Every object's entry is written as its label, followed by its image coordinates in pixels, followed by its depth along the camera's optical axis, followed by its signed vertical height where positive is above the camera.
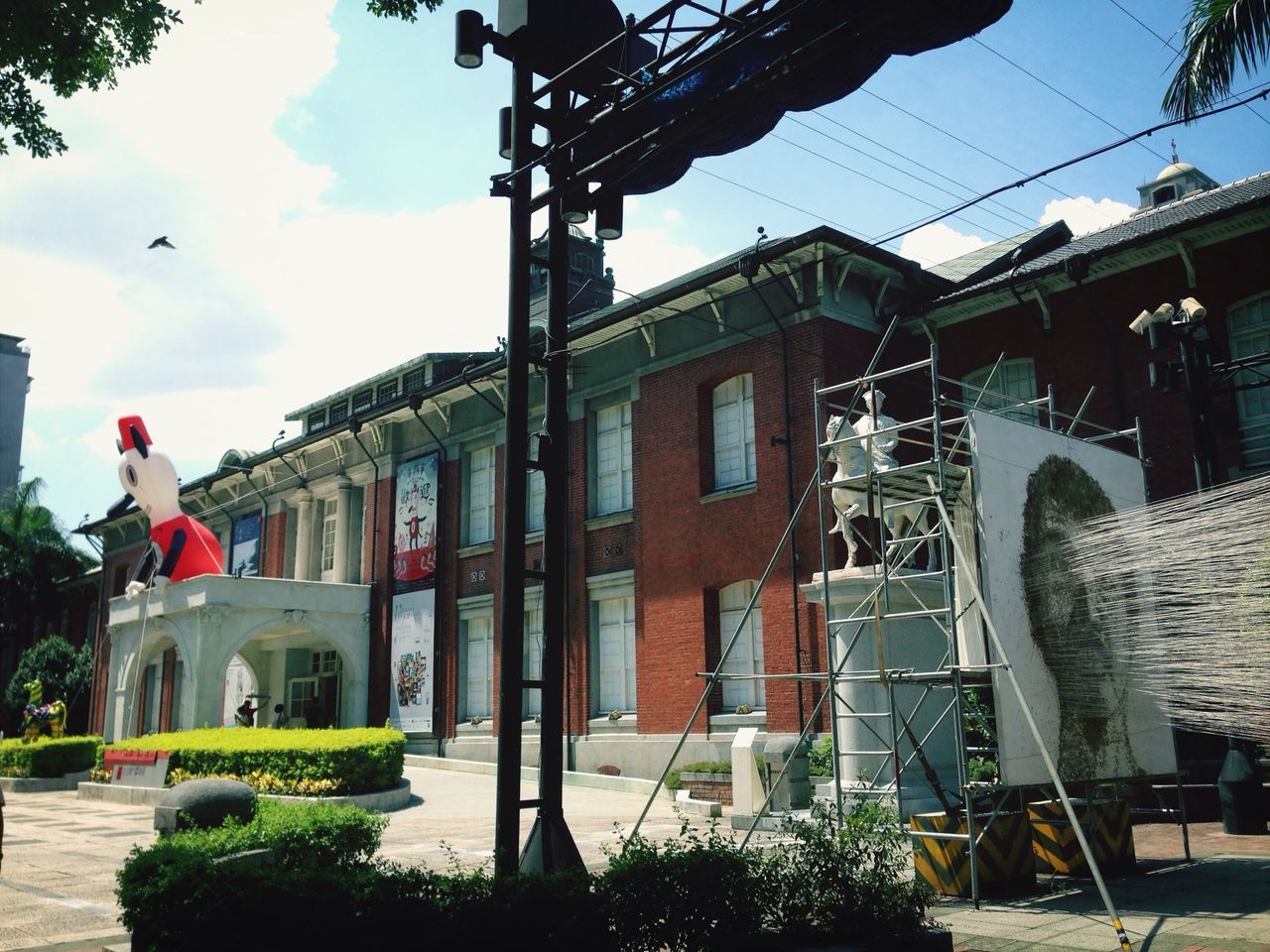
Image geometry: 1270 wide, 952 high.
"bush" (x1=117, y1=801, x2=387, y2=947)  6.86 -1.25
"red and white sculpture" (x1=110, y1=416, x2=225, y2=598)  32.22 +5.36
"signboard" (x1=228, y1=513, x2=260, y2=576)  40.28 +5.67
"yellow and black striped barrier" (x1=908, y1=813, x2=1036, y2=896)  10.74 -1.67
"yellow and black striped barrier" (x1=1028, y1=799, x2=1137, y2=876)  11.69 -1.68
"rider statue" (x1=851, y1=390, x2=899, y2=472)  12.87 +3.11
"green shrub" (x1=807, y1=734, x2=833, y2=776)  18.61 -1.21
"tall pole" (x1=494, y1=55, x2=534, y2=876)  8.85 +1.65
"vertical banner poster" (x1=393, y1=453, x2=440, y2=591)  31.88 +5.04
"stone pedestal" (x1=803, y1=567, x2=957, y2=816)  16.48 -0.02
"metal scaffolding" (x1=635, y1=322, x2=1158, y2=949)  10.70 +0.69
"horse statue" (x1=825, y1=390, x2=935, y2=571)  13.35 +3.01
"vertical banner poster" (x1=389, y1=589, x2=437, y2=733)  30.95 +1.04
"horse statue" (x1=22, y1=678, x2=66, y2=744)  31.34 -0.40
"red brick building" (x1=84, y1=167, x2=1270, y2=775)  19.73 +5.79
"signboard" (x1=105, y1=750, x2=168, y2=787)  23.55 -1.42
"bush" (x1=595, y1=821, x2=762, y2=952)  6.96 -1.33
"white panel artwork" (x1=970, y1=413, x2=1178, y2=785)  10.97 +0.69
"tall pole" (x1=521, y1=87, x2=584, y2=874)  8.86 +1.08
